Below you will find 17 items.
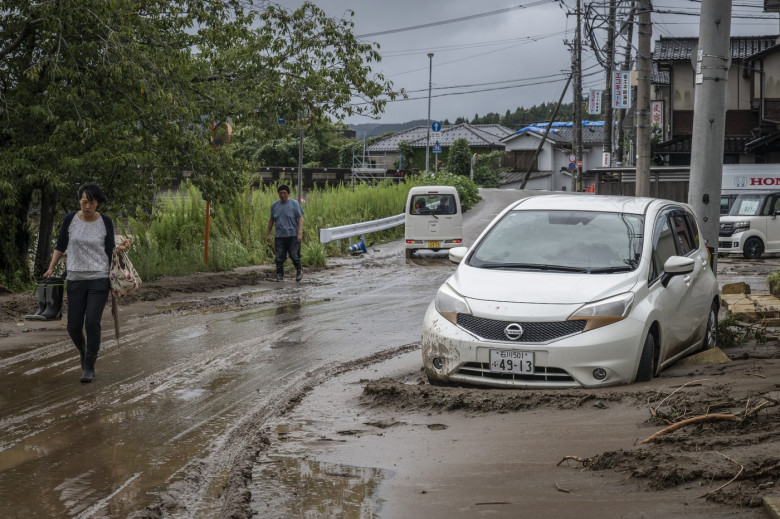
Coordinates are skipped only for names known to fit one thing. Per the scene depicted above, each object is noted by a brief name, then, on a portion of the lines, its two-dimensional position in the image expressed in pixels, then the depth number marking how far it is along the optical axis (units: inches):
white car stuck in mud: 275.4
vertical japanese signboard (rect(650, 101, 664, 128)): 1898.4
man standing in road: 730.2
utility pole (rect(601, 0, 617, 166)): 1511.1
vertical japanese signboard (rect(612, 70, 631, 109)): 1549.0
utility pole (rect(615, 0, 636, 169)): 1661.9
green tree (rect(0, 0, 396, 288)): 547.5
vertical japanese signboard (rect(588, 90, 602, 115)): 2233.0
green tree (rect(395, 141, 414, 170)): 3095.5
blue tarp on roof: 3250.2
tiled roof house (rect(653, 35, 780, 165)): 1600.6
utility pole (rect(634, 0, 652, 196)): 831.1
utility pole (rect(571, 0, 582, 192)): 2192.4
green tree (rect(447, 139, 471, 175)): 2854.3
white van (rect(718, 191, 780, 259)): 1045.8
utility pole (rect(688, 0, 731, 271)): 406.9
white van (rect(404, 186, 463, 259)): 1031.6
